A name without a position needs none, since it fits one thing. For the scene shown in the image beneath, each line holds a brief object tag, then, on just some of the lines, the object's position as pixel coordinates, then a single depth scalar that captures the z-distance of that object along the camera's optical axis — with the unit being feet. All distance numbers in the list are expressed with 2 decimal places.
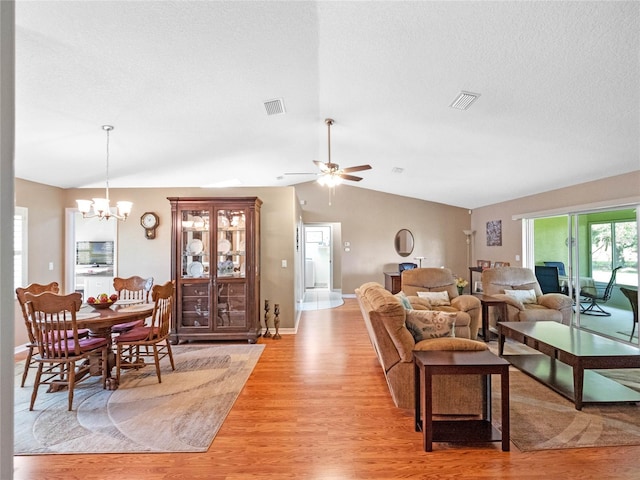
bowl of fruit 10.54
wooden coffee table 8.41
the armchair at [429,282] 16.44
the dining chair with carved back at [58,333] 8.89
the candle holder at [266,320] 16.27
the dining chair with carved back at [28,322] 9.30
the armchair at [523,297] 14.42
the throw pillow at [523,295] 15.43
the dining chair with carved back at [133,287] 13.73
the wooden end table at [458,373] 6.99
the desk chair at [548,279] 17.87
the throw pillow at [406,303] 10.97
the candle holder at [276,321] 15.90
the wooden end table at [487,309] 14.61
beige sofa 8.18
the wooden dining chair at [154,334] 10.68
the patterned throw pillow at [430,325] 8.80
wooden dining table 9.61
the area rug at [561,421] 7.36
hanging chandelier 11.00
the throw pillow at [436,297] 15.37
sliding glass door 14.35
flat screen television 22.30
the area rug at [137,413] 7.48
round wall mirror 28.32
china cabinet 15.29
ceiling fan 13.12
